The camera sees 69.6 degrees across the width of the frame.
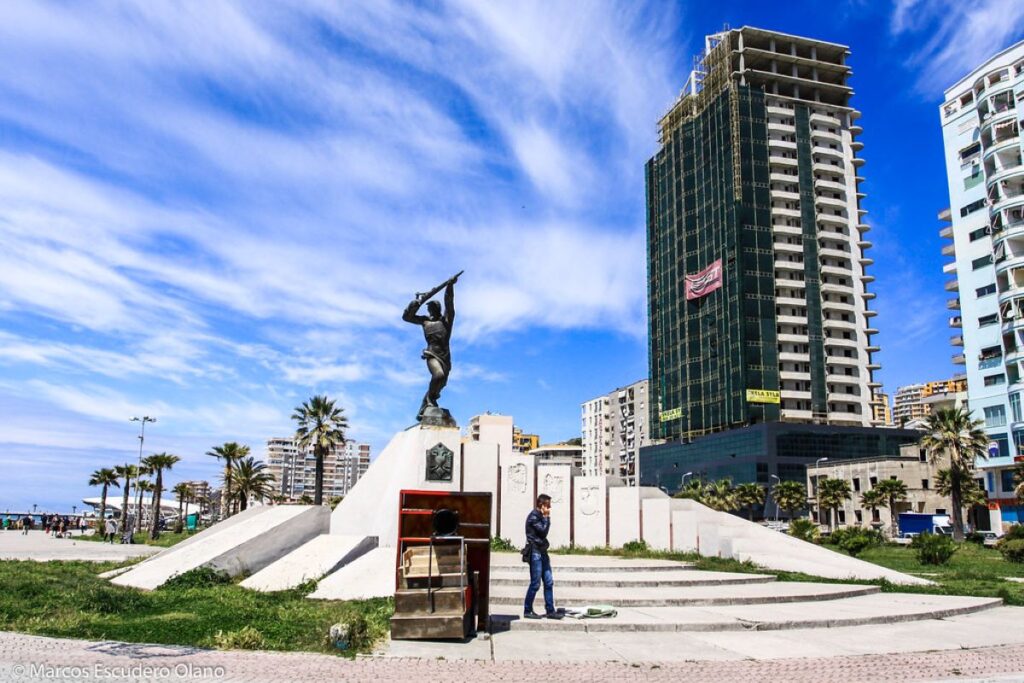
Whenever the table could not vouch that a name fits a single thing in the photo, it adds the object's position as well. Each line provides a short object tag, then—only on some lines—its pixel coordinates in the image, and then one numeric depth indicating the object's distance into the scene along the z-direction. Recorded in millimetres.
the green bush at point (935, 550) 22609
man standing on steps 10312
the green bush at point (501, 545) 19438
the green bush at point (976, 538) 42100
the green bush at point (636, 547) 20094
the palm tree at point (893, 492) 56656
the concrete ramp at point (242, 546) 15141
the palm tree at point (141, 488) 60688
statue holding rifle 20797
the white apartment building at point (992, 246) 56312
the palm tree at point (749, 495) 69000
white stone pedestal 18531
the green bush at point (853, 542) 23781
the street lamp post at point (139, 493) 59656
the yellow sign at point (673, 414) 91825
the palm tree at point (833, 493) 60125
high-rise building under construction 82250
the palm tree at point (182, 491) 73875
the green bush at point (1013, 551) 25172
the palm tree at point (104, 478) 69938
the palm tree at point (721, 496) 58625
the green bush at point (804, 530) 31516
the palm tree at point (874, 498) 57125
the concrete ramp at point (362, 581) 12594
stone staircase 10492
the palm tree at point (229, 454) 55125
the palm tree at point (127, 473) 65012
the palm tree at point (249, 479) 54250
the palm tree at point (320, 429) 43500
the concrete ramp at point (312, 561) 14078
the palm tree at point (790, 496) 63781
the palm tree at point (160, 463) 56594
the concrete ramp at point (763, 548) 17500
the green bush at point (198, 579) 14044
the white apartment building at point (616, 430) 123438
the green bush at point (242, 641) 8359
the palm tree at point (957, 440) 48344
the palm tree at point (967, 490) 52188
